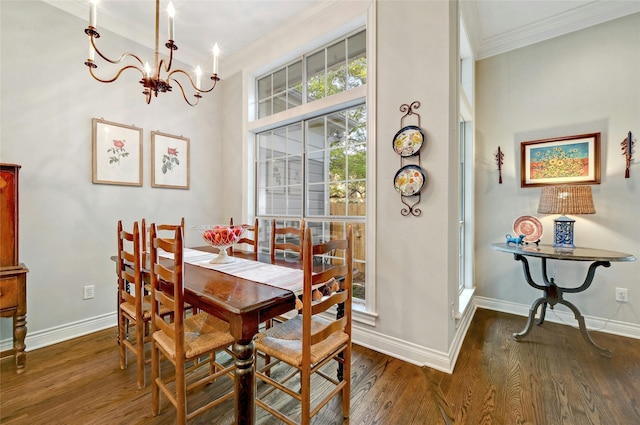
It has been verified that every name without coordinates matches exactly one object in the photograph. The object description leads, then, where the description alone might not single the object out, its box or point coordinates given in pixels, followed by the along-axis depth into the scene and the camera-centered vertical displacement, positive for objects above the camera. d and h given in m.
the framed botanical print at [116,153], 2.59 +0.58
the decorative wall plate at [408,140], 2.00 +0.54
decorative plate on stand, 2.52 -0.16
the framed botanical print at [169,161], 3.01 +0.59
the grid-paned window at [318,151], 2.54 +0.66
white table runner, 1.49 -0.38
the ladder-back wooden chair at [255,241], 2.44 -0.27
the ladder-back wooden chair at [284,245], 2.16 -0.23
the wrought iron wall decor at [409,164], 1.99 +0.37
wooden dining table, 1.16 -0.45
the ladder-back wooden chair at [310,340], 1.23 -0.69
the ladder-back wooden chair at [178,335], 1.28 -0.68
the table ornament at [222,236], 1.82 -0.17
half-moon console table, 1.98 -0.40
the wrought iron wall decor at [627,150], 2.36 +0.55
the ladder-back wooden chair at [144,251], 1.90 -0.31
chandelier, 1.34 +0.89
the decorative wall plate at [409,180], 1.98 +0.24
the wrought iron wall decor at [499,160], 2.98 +0.57
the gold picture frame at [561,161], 2.54 +0.51
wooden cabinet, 1.87 -0.38
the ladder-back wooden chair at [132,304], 1.66 -0.67
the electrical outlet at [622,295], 2.44 -0.76
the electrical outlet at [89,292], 2.55 -0.77
